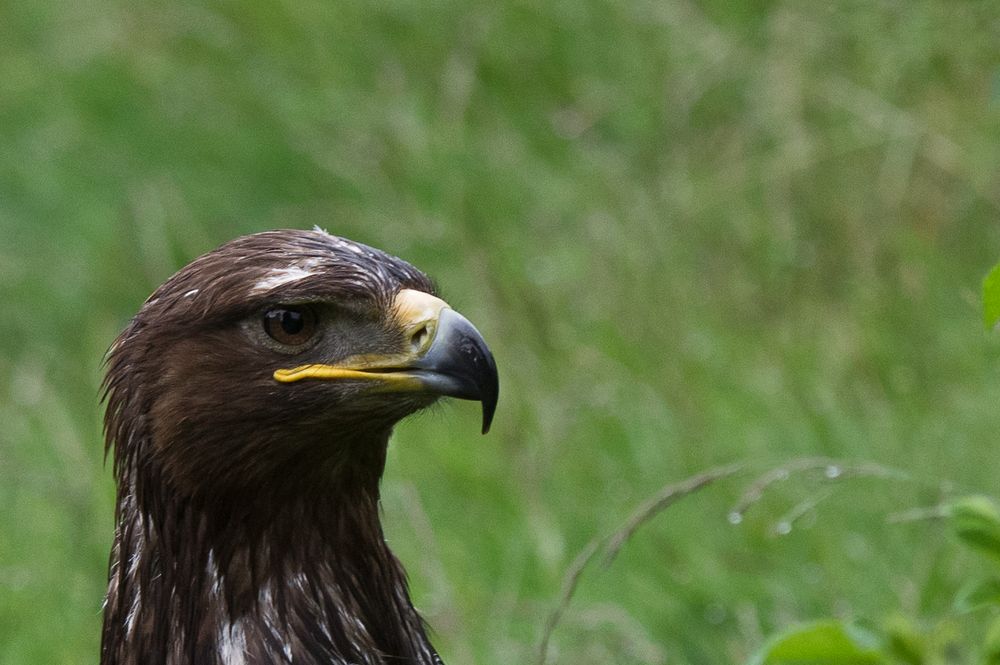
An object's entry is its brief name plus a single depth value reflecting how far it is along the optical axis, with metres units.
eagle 6.57
